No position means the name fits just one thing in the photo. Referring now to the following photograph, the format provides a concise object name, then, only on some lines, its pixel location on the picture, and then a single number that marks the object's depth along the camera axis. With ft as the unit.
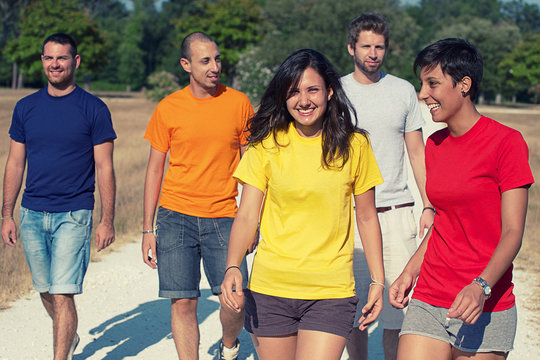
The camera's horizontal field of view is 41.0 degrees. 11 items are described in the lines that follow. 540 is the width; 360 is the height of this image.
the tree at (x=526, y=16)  435.12
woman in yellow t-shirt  11.10
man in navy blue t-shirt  16.22
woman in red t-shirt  9.95
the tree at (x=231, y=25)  216.95
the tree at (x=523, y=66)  237.04
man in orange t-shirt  16.34
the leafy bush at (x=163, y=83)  147.43
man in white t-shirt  15.70
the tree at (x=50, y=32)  196.65
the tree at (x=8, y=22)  240.73
